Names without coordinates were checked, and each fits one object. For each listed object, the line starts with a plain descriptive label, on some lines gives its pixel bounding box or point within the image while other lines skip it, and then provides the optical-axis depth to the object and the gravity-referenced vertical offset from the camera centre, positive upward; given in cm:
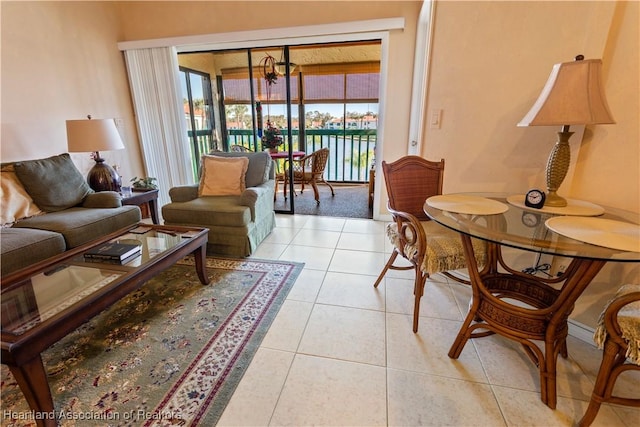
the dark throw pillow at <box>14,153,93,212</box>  240 -46
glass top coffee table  108 -79
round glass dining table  111 -45
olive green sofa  192 -69
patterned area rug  123 -114
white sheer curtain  357 +14
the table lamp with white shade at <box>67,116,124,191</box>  267 -15
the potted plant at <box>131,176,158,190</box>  327 -64
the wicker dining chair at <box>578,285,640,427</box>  104 -79
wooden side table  293 -75
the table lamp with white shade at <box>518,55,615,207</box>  133 +11
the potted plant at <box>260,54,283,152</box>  451 -17
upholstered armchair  256 -69
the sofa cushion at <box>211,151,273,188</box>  303 -43
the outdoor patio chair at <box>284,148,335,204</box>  437 -67
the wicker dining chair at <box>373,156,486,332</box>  161 -64
